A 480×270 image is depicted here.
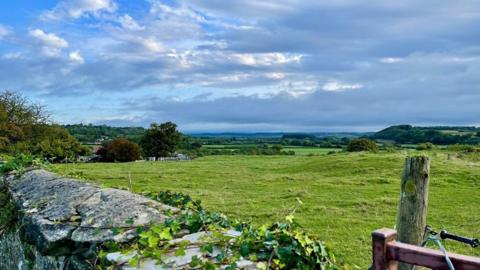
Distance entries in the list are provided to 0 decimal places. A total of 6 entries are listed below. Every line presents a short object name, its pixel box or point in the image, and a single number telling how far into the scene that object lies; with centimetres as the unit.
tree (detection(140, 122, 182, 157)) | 5291
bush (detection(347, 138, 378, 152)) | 4111
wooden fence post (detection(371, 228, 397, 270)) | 246
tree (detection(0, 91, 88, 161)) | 3466
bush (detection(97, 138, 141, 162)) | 4428
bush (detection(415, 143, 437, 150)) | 3278
